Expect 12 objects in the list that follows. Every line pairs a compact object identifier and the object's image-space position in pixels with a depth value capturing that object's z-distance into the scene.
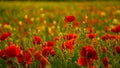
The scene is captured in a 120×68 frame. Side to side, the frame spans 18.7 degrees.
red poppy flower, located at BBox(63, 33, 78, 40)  3.40
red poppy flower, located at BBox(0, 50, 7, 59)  3.02
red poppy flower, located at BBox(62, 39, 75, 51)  3.15
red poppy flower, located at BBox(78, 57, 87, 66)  2.46
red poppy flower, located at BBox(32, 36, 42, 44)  3.63
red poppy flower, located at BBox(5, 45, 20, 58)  2.56
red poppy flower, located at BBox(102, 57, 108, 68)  2.87
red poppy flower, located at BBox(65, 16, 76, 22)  3.63
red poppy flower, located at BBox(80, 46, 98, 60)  2.41
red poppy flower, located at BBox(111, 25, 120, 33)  3.57
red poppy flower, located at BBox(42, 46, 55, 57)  3.05
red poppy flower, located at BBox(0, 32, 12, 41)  3.60
